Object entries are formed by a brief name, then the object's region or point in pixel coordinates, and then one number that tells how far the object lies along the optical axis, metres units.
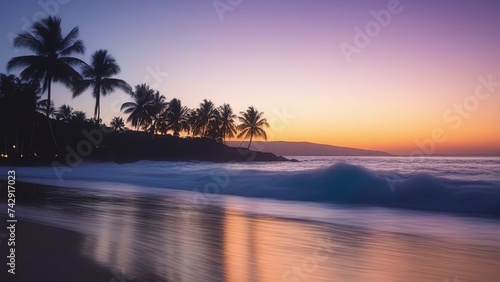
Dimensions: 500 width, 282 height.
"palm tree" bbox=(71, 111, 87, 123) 46.70
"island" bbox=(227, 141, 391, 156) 67.71
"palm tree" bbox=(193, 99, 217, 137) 56.80
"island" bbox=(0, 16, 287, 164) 28.23
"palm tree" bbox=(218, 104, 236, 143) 58.25
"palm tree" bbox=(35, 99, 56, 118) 37.56
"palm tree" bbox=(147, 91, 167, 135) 46.34
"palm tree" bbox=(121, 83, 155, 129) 45.56
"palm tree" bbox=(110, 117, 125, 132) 75.00
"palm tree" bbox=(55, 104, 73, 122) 68.38
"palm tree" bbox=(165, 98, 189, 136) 52.91
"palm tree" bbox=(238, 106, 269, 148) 59.12
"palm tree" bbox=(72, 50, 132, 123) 34.56
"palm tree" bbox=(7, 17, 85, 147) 27.75
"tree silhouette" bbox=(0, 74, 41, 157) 33.25
